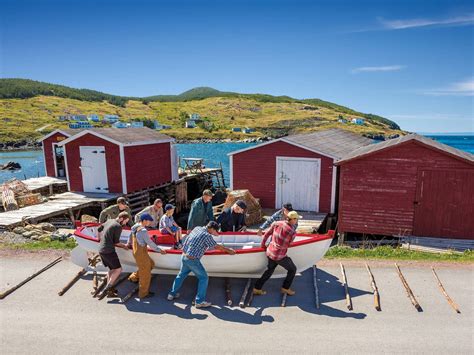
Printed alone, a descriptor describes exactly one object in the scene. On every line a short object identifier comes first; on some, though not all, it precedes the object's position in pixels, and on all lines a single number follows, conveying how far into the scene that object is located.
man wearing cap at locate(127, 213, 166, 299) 7.21
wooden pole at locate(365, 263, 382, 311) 6.81
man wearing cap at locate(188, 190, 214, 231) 8.53
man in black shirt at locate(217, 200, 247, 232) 9.13
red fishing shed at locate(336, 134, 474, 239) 11.45
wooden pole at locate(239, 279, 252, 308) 6.94
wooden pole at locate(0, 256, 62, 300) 7.55
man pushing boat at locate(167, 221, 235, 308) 6.87
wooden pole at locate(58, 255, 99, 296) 7.65
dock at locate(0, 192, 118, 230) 14.13
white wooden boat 7.51
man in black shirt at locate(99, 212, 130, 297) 7.23
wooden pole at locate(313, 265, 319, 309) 7.08
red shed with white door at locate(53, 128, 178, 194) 17.98
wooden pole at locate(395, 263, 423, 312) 6.77
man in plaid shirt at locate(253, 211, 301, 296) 6.95
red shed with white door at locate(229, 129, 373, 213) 15.17
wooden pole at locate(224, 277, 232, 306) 7.03
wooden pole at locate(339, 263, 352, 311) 6.86
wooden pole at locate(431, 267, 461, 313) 6.72
